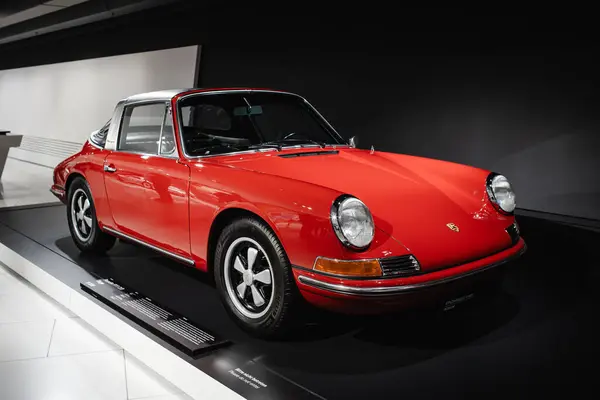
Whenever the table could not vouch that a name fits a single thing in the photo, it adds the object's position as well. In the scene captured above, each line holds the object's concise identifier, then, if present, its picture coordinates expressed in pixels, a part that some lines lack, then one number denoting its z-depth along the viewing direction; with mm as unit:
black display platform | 2010
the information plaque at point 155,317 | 2373
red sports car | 2148
